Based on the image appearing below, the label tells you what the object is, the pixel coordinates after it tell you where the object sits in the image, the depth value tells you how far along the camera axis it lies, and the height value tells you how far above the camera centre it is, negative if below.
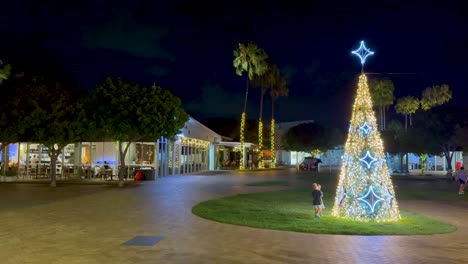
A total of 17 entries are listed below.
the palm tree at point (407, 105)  72.81 +8.94
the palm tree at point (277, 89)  57.25 +8.97
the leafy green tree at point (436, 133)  46.59 +2.90
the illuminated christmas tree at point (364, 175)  13.94 -0.40
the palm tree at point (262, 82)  55.19 +9.29
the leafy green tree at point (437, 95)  66.56 +9.59
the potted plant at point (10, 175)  32.09 -1.17
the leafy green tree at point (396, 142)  49.43 +2.24
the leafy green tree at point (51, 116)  26.69 +2.42
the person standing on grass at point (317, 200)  14.30 -1.18
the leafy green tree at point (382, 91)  64.25 +9.76
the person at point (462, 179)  24.58 -0.86
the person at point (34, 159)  35.41 -0.07
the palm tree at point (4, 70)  10.65 +1.99
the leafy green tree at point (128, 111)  27.17 +2.81
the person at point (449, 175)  35.72 -0.96
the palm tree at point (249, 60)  51.38 +10.99
